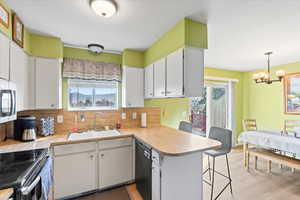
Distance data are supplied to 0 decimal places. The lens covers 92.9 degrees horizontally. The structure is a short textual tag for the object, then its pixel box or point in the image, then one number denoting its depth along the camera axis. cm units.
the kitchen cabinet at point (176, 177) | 149
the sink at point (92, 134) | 208
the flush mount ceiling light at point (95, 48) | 238
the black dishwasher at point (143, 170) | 169
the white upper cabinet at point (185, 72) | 170
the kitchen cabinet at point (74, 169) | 185
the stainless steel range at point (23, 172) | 96
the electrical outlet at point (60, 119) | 236
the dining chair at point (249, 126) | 350
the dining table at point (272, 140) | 223
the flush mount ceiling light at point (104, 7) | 134
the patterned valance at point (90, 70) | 244
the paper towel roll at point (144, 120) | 282
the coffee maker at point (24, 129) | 188
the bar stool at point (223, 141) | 207
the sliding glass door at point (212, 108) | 407
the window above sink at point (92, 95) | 256
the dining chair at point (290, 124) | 332
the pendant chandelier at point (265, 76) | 264
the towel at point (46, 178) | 132
